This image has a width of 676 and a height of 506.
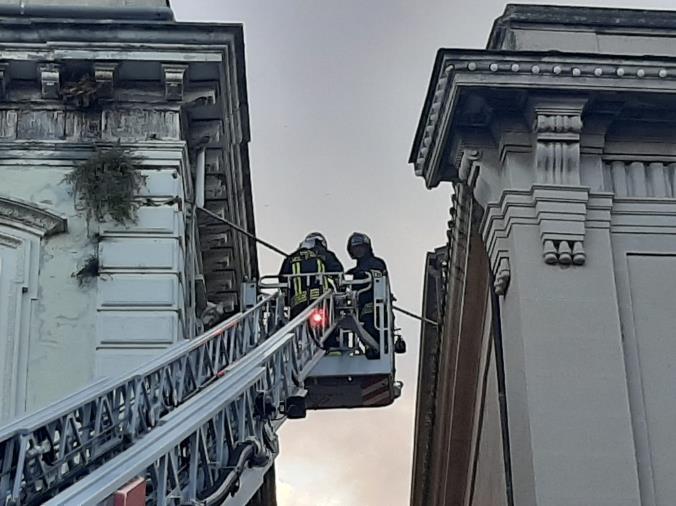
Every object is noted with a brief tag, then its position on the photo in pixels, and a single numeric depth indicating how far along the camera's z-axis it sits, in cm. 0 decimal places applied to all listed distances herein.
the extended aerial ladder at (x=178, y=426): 739
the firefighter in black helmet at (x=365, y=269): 1669
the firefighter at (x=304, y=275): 1645
